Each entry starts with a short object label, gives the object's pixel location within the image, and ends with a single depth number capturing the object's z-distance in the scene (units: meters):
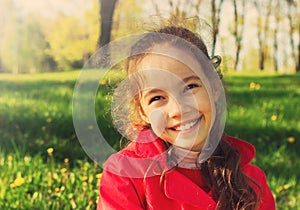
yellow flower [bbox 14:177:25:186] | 2.29
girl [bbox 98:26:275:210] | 1.53
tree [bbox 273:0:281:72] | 7.60
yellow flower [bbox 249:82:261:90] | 4.65
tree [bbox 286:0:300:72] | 7.61
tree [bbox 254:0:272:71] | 7.35
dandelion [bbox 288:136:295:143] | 3.24
